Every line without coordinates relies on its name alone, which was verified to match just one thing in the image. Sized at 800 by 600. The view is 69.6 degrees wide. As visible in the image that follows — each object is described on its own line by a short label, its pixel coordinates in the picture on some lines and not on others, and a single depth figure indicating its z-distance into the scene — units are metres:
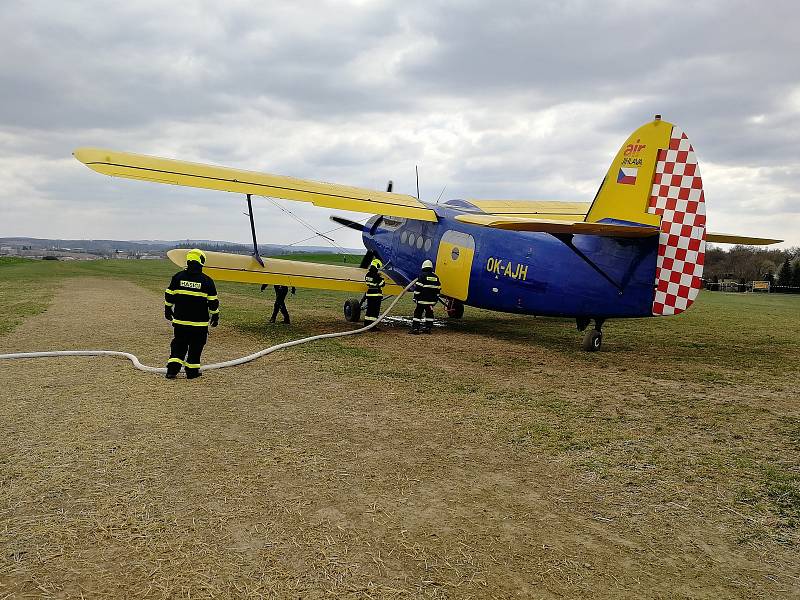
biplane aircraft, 9.88
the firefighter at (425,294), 13.97
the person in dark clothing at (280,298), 14.79
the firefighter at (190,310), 8.22
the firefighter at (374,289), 14.21
